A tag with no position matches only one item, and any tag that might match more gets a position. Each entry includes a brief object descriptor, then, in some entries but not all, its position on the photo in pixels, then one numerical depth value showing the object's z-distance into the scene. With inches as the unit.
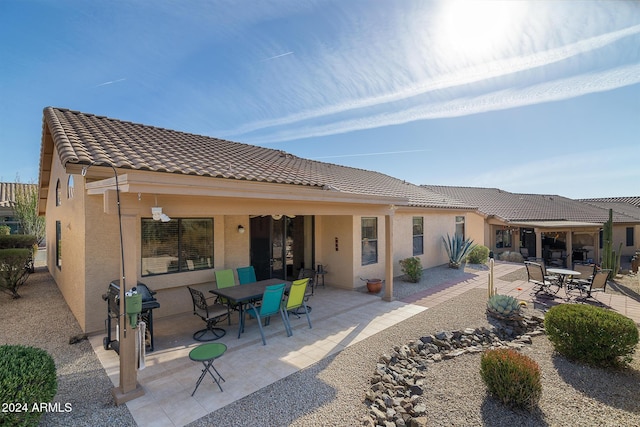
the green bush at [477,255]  655.8
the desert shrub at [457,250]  589.9
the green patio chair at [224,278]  308.6
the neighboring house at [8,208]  870.9
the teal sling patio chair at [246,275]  336.2
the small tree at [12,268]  365.4
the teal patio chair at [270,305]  243.8
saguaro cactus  487.2
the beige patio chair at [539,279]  393.4
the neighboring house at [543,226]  749.9
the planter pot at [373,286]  397.7
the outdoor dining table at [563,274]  400.2
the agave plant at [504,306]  290.2
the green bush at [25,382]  122.6
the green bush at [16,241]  550.9
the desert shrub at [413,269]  459.5
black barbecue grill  206.0
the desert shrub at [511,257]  717.3
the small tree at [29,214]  711.7
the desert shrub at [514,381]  156.9
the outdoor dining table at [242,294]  255.9
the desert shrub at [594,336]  198.7
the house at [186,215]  189.9
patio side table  170.4
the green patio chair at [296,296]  260.8
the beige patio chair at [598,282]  365.1
